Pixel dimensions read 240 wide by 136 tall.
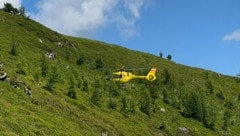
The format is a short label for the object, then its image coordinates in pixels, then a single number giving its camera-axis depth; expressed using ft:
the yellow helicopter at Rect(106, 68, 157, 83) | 383.28
